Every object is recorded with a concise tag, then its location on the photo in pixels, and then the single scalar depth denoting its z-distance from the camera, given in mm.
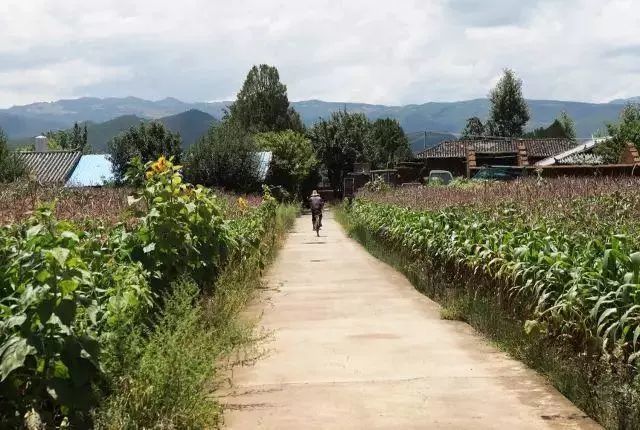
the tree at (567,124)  104700
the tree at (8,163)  38906
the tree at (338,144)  77125
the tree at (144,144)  47719
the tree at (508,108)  97375
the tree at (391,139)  104812
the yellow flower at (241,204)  18669
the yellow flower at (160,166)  8703
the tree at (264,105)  89000
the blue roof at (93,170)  46938
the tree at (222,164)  48906
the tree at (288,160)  62719
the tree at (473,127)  113000
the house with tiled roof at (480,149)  68312
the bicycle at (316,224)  29731
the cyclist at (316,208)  30609
